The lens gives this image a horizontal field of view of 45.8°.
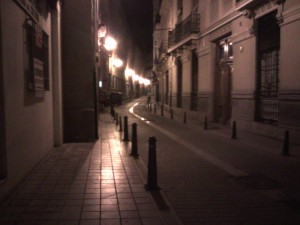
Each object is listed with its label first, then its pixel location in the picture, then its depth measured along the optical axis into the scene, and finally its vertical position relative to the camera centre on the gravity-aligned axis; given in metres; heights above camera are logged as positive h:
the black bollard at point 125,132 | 11.51 -1.29
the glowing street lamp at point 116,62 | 40.92 +3.50
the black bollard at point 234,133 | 12.32 -1.42
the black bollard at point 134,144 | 8.92 -1.31
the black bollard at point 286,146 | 9.12 -1.39
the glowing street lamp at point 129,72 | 59.53 +3.56
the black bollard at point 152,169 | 5.90 -1.29
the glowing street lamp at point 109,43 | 19.12 +2.67
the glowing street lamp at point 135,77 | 71.78 +3.20
